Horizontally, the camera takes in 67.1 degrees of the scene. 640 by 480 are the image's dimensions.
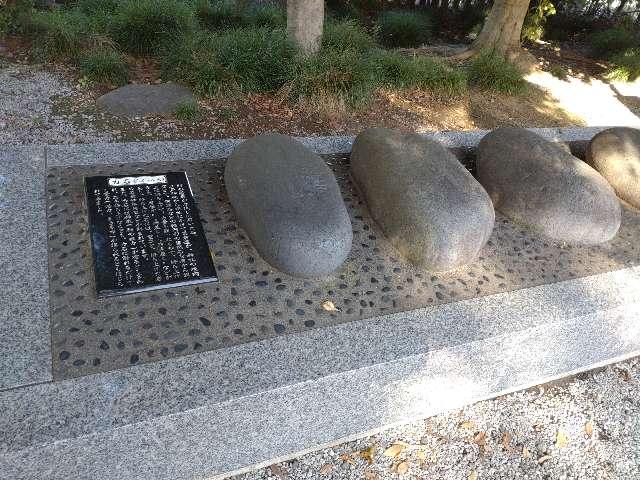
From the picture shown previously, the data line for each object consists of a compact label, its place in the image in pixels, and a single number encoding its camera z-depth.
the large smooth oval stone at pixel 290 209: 2.23
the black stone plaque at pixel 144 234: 2.07
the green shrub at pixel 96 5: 6.45
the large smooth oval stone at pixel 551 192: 2.82
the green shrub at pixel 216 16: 6.84
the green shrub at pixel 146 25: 5.62
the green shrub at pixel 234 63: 4.82
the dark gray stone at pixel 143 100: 4.51
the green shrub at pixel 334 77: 4.84
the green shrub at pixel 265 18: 6.64
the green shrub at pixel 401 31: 8.39
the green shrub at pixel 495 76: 6.36
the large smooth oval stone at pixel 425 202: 2.42
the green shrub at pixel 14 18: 5.59
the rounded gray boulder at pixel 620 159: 3.31
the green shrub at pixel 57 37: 5.17
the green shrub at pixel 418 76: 5.72
